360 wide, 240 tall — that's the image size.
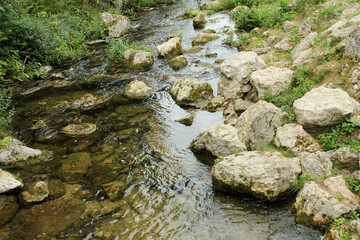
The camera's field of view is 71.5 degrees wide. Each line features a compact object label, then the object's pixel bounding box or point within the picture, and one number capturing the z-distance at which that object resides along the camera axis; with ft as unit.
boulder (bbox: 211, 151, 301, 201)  18.20
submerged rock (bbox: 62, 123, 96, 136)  29.53
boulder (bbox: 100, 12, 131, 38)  66.65
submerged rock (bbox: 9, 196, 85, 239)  17.48
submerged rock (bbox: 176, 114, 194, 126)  30.50
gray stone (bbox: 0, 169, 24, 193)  19.91
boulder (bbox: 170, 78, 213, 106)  34.78
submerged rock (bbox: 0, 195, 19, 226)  18.52
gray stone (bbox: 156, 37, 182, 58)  50.34
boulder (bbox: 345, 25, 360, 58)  23.74
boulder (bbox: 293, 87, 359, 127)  19.75
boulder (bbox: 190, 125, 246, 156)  23.13
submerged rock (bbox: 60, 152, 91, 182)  22.79
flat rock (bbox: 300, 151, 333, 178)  18.61
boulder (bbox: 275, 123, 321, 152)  20.97
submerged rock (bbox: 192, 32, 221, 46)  55.62
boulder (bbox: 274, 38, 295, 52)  37.63
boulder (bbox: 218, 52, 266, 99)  32.27
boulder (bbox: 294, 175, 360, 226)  15.16
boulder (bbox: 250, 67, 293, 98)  28.19
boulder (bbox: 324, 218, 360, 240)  13.67
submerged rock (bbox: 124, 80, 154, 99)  38.40
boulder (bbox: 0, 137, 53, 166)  24.17
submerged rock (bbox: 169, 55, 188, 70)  45.91
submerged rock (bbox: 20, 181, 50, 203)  20.15
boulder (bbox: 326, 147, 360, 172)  17.94
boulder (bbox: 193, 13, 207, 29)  67.46
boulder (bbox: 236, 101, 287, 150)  23.45
